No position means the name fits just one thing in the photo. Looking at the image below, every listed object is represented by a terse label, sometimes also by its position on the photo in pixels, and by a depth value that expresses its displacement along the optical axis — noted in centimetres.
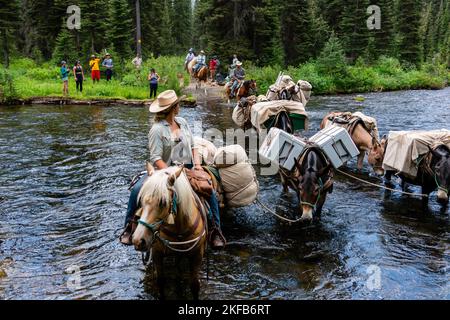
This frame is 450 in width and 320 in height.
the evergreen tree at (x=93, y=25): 3588
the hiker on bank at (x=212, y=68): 3316
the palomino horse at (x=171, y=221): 413
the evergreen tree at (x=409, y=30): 5006
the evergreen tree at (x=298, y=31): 3975
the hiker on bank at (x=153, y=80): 2390
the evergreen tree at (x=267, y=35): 3500
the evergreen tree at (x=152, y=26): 4319
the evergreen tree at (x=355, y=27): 4481
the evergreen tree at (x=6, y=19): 3584
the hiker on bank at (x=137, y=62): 3039
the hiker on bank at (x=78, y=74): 2462
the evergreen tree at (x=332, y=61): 3366
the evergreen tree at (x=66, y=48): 3659
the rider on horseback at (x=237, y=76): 2220
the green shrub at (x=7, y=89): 2287
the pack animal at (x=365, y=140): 1173
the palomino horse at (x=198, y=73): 2852
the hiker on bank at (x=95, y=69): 2766
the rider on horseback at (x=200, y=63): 2859
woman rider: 575
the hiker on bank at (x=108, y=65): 2814
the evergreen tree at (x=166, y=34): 5234
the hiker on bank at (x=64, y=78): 2405
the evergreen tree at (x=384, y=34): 4791
